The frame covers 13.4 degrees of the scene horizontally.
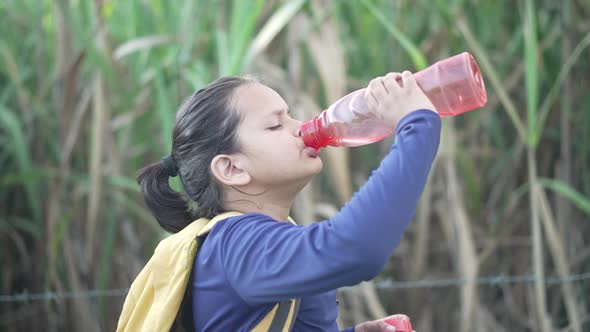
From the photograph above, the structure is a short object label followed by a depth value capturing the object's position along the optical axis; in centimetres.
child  285
